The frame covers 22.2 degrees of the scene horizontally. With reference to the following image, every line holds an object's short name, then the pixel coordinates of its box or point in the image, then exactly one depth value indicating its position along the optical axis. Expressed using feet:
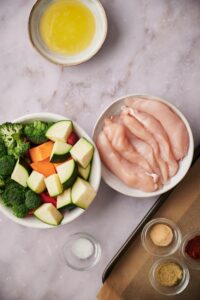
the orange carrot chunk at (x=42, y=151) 6.59
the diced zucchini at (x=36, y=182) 6.50
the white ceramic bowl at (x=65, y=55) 7.11
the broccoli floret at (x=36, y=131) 6.56
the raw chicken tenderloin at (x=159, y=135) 6.91
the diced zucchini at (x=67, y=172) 6.41
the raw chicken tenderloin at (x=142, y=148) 6.97
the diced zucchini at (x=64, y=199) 6.52
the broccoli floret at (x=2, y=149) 6.63
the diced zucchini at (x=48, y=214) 6.51
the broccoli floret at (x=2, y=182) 6.60
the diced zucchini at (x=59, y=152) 6.44
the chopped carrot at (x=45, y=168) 6.58
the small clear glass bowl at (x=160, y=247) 7.00
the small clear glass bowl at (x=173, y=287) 6.91
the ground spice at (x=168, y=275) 6.93
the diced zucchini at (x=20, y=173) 6.51
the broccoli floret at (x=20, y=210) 6.51
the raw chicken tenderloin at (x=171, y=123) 6.88
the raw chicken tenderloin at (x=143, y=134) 6.90
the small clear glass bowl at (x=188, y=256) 6.97
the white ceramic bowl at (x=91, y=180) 6.59
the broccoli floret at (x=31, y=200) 6.50
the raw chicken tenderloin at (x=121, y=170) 6.91
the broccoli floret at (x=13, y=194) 6.51
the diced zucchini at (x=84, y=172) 6.59
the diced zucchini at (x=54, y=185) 6.45
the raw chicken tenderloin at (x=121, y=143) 6.86
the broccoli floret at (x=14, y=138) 6.52
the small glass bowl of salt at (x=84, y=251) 7.32
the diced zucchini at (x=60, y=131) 6.47
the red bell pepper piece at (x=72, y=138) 6.58
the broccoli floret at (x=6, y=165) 6.56
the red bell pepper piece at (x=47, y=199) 6.67
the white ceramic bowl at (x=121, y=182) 6.90
